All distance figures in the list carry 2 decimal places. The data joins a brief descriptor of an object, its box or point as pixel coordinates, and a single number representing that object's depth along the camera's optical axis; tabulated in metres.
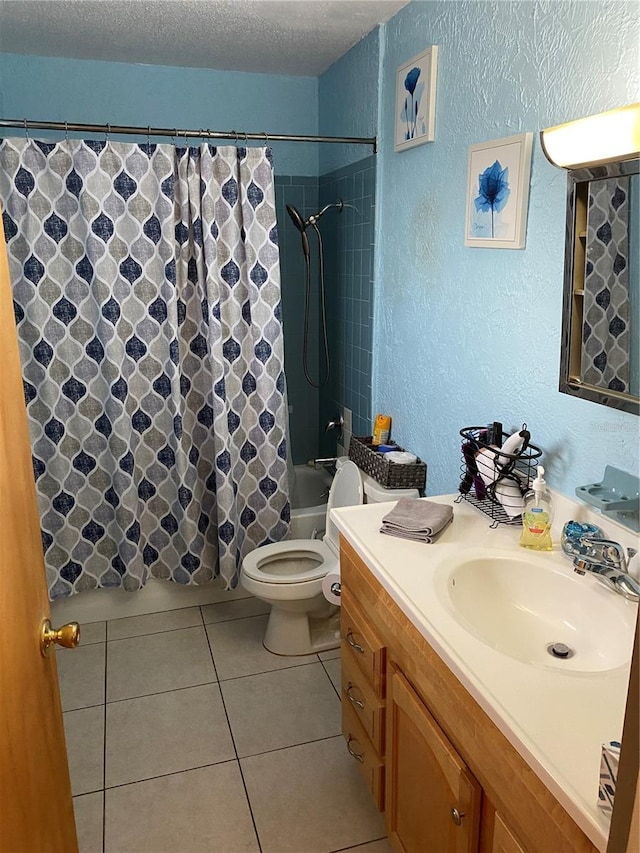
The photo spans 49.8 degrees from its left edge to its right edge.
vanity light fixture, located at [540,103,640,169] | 1.40
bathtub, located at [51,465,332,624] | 3.04
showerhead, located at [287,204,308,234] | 3.40
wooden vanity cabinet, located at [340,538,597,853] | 1.13
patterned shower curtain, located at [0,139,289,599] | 2.63
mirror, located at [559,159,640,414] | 1.50
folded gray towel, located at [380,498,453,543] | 1.79
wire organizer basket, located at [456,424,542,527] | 1.87
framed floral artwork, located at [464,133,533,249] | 1.85
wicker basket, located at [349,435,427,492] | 2.56
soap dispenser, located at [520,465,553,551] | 1.71
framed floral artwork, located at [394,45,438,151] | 2.30
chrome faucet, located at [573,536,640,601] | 1.46
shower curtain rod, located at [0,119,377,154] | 2.47
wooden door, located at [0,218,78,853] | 1.03
